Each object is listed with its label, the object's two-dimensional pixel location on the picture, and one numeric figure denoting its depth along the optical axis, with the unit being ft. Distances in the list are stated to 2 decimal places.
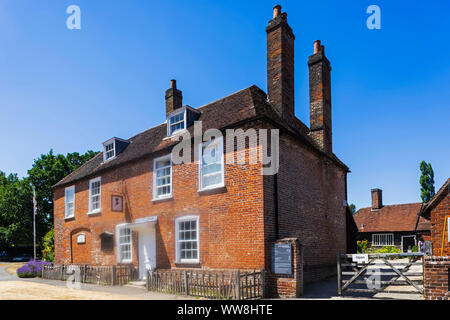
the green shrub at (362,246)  92.96
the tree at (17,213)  152.15
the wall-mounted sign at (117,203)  57.75
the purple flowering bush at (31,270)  72.27
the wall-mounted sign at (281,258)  37.70
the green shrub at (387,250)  97.39
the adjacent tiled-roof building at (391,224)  117.77
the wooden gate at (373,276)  33.65
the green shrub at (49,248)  95.20
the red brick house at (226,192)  42.24
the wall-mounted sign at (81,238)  69.00
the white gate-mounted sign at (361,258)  35.71
